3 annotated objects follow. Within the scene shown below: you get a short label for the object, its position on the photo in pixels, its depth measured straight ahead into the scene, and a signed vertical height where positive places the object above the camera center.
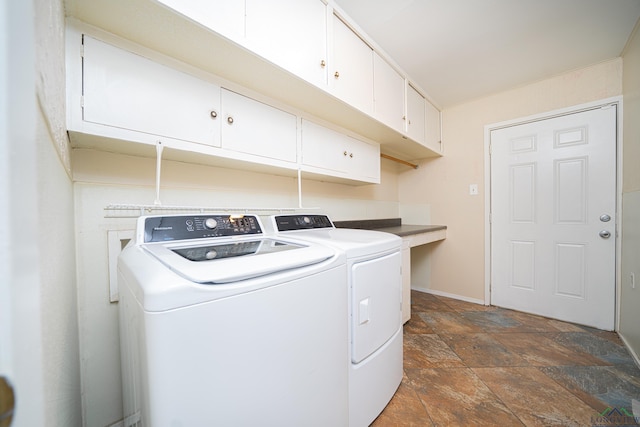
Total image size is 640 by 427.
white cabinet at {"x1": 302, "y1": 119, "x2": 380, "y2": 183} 1.57 +0.45
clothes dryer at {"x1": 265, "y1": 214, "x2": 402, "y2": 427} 0.97 -0.50
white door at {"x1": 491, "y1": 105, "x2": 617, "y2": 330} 1.96 -0.10
